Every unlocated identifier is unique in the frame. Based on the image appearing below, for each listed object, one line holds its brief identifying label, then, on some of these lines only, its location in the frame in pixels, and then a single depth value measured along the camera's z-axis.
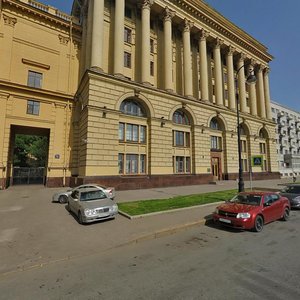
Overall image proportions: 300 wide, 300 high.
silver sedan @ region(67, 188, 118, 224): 9.40
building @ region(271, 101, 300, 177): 67.12
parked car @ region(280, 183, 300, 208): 13.12
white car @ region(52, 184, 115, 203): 14.85
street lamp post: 15.45
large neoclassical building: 21.66
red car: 8.51
